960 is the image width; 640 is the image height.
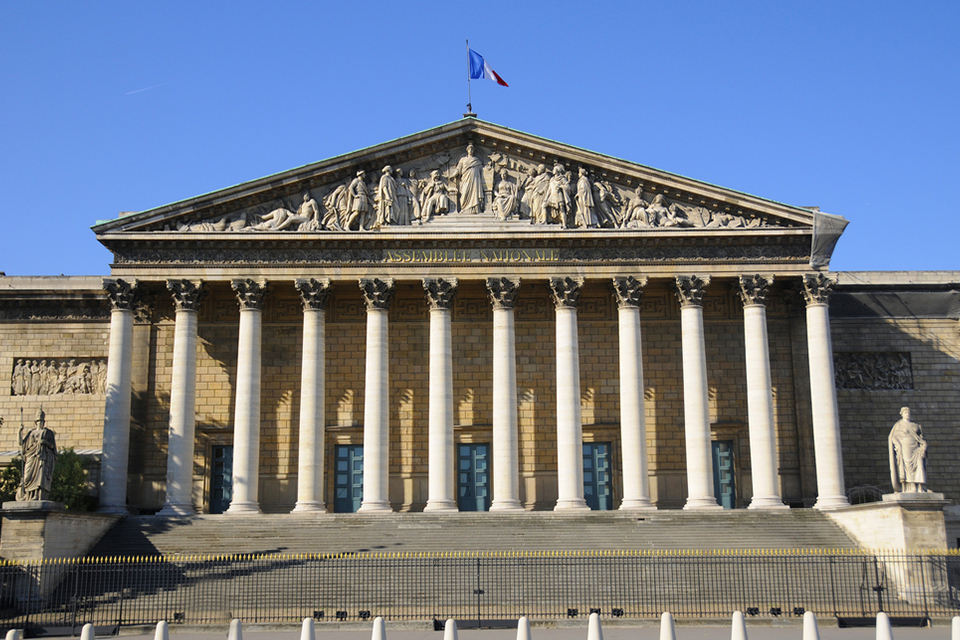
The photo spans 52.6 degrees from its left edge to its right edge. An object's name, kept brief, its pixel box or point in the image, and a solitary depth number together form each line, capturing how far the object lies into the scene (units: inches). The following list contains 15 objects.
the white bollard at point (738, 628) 505.4
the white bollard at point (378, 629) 502.1
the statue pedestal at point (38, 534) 976.9
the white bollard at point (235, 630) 506.6
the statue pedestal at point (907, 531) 950.4
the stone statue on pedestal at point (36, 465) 1027.9
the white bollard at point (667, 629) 509.7
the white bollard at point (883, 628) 518.9
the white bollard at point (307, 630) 505.2
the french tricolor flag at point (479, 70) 1390.3
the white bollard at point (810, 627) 510.3
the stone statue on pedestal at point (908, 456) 1039.0
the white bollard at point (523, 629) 502.3
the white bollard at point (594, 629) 499.5
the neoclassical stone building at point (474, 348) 1250.0
